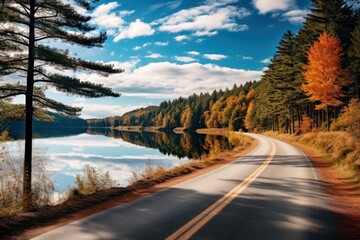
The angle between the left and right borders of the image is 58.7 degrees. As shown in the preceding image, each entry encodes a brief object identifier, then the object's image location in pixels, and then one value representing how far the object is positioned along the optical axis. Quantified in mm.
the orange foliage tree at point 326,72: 33125
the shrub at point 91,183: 12227
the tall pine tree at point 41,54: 14477
